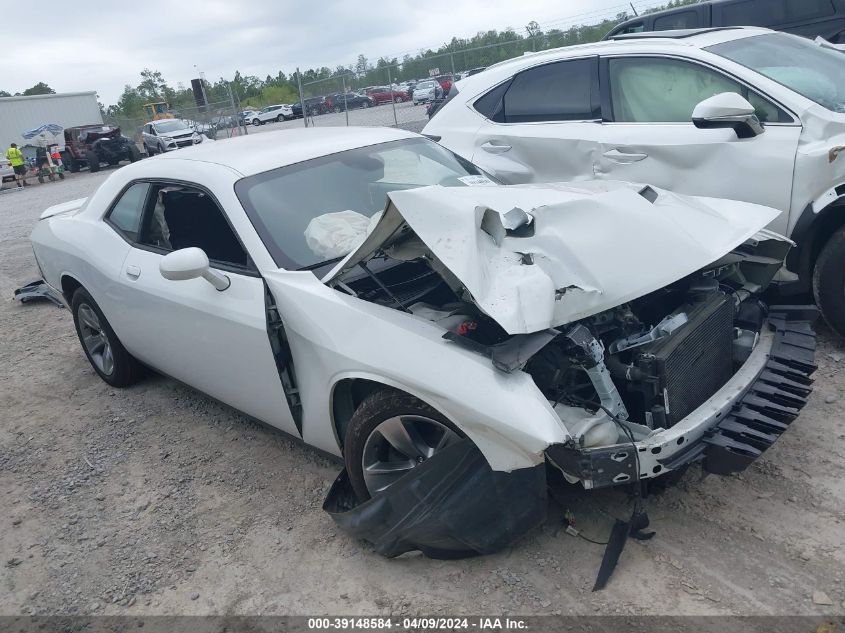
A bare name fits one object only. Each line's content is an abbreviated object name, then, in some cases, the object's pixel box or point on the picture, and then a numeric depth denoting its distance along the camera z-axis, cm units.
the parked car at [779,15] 948
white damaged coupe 261
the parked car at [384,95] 1656
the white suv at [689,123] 414
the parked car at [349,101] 1733
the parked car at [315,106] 1786
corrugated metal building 3466
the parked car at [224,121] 2470
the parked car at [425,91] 1644
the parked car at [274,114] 3672
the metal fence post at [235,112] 2279
